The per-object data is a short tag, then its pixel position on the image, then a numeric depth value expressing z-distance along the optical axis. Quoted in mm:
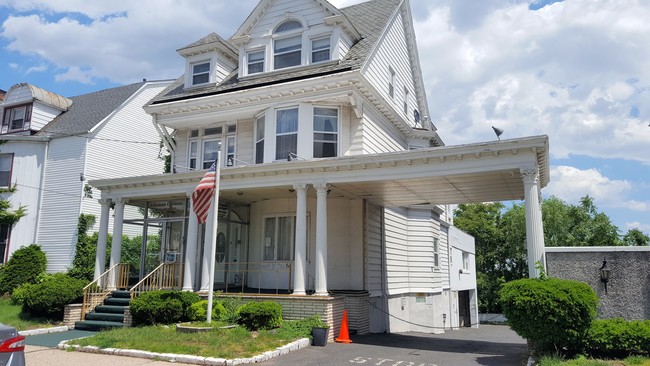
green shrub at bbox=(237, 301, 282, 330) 12422
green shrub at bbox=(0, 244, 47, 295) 21938
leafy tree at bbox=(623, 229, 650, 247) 44469
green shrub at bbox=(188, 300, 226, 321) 13328
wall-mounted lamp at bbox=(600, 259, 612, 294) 10711
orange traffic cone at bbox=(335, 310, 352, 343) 13019
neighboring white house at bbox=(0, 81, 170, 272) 23797
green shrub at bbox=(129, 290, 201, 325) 13398
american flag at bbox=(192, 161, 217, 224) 13297
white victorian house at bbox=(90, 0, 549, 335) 14219
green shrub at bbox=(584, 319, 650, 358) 9250
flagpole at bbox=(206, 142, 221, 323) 12422
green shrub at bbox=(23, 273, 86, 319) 15336
